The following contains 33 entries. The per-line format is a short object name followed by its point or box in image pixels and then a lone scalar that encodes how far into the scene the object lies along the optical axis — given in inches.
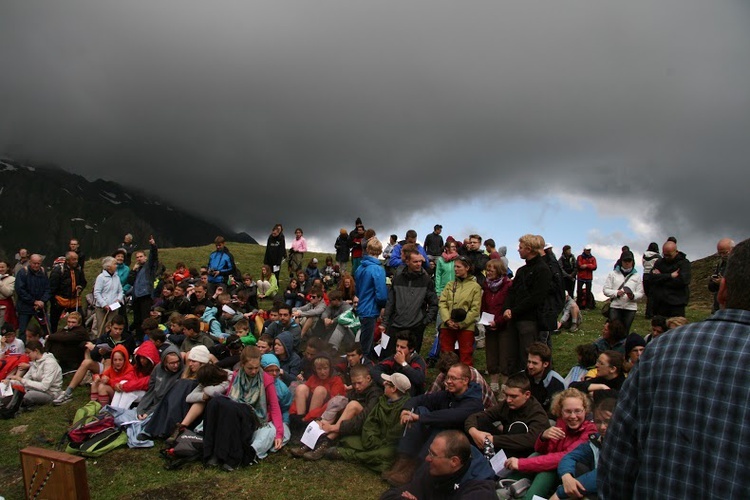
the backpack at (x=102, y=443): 264.2
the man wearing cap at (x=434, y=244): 602.2
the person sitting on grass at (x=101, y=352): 365.7
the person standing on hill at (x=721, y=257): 308.7
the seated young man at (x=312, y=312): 425.4
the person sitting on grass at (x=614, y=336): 284.6
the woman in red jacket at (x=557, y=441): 188.5
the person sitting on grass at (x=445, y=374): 242.1
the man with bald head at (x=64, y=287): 471.5
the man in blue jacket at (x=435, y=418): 228.2
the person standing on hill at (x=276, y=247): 642.2
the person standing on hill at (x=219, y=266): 539.8
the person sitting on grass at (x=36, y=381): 335.9
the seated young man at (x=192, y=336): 362.2
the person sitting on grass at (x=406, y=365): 273.6
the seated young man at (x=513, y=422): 208.4
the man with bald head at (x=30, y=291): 450.3
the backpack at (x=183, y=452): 250.8
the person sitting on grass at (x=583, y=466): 170.6
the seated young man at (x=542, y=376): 238.1
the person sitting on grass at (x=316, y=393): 291.1
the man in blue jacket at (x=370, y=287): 327.0
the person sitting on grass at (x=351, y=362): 302.3
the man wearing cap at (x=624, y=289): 340.2
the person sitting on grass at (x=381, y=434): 244.1
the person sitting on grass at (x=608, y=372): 237.3
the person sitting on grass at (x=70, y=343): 412.8
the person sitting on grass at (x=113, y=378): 326.6
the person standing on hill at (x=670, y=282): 332.5
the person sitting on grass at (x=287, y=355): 340.8
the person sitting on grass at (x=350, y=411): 260.7
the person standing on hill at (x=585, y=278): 604.2
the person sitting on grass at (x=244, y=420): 251.9
